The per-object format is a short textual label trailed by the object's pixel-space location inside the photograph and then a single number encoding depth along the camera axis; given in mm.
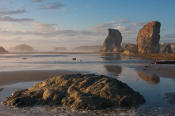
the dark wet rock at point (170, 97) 12570
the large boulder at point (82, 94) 11852
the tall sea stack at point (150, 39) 126062
